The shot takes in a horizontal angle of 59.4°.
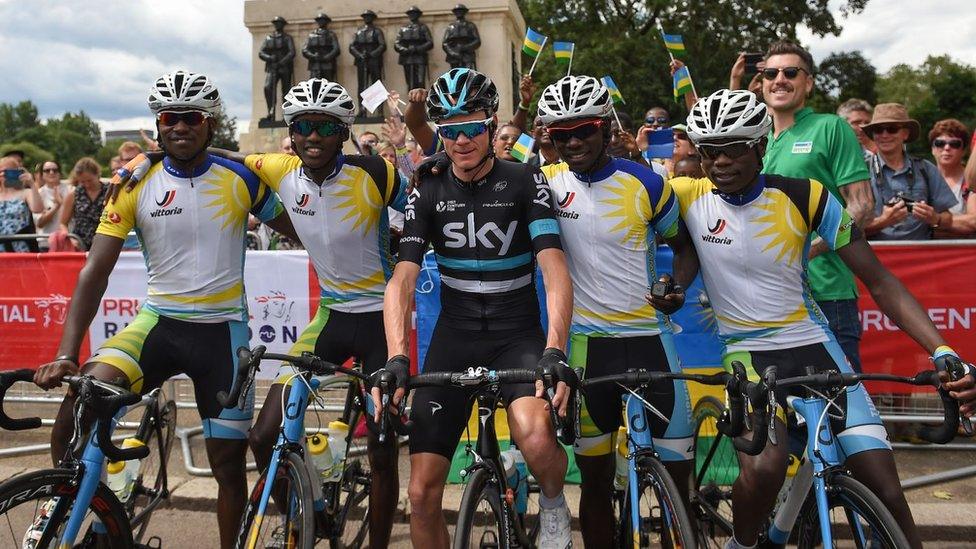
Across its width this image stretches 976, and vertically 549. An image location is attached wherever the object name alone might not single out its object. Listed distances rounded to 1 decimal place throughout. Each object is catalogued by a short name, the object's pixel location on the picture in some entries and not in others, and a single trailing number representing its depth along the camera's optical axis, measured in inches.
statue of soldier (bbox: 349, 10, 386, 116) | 896.9
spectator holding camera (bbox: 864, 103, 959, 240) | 257.9
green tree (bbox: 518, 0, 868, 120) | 1218.0
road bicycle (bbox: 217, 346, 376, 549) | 136.3
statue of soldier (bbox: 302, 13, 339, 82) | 910.4
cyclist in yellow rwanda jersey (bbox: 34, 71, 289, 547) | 172.4
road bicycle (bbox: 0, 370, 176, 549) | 135.6
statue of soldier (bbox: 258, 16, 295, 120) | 914.7
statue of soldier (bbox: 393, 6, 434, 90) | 882.8
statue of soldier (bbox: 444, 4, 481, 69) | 869.8
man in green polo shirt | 188.4
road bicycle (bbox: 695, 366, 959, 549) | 123.1
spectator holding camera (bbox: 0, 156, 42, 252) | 401.7
